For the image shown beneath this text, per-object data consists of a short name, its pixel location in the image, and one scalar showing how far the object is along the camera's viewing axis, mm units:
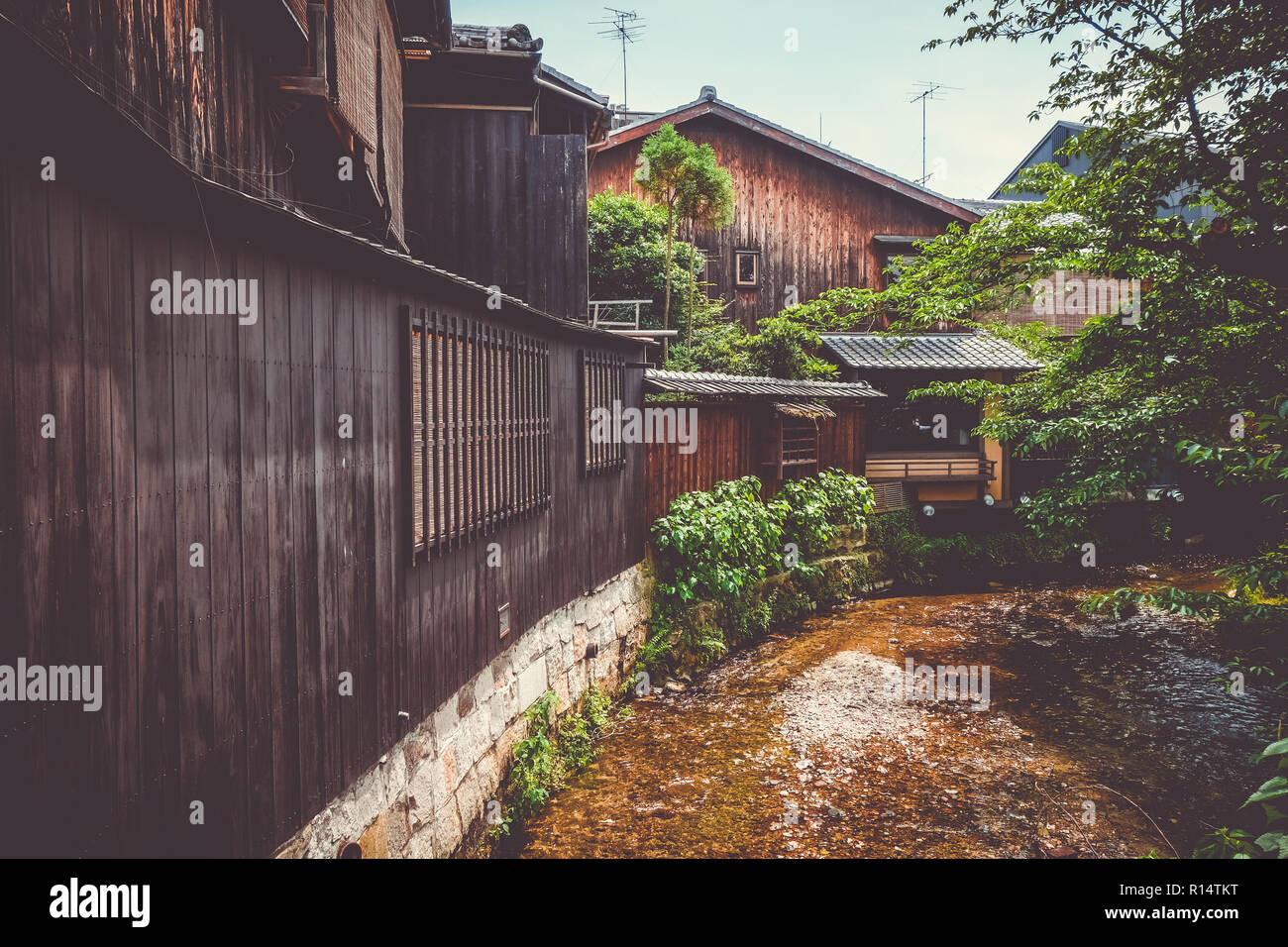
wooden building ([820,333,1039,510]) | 20594
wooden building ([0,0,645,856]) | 2697
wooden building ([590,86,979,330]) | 23625
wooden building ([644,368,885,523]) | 13438
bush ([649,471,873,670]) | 13000
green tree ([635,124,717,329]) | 19641
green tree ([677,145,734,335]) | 19891
